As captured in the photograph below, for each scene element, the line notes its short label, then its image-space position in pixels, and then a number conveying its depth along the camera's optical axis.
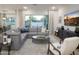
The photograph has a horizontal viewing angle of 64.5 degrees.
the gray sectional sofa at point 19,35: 2.11
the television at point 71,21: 2.09
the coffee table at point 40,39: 2.26
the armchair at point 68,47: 1.71
